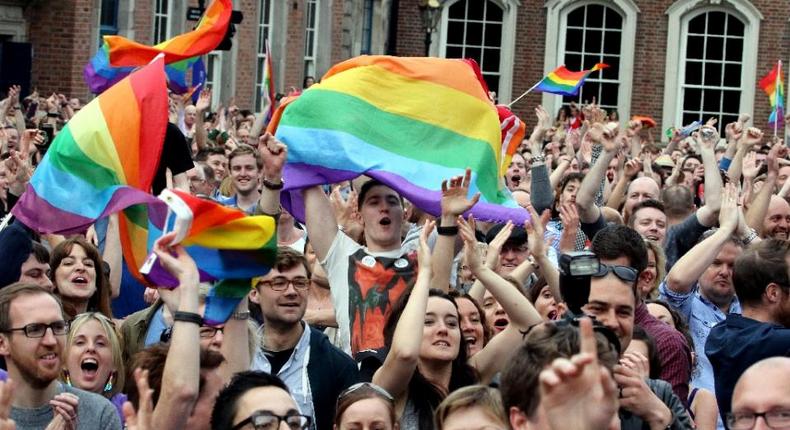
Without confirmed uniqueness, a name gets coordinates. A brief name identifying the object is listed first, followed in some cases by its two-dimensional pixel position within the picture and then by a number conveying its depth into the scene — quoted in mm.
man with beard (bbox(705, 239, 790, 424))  13723
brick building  74973
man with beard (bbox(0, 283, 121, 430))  12643
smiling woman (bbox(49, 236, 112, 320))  16968
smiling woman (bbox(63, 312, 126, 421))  14255
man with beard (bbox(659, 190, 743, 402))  16948
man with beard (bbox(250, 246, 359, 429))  14423
